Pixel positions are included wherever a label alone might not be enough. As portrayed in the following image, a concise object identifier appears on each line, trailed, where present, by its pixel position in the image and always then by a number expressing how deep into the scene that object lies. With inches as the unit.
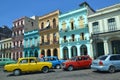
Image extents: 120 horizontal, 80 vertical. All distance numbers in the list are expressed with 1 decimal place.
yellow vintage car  342.3
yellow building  779.6
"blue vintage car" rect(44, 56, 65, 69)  447.1
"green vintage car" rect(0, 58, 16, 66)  606.6
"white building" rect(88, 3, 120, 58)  578.2
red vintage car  381.1
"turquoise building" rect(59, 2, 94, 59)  666.2
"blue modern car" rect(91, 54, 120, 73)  301.1
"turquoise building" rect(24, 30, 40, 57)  867.5
